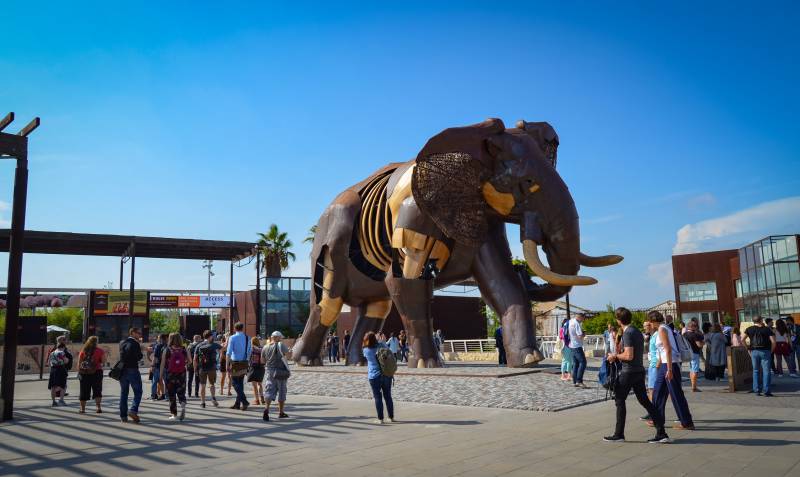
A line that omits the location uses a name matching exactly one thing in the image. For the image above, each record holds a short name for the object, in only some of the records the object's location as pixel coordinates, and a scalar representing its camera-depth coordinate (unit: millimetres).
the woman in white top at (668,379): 7625
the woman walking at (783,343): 14562
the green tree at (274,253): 45375
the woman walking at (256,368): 11570
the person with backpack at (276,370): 9898
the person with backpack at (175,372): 10242
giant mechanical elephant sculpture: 13688
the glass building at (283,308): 43375
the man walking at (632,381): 6992
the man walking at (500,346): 19167
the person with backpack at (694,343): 12342
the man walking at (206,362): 11977
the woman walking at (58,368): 12953
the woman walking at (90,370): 11242
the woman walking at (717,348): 13961
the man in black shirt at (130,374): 10066
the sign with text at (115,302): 37344
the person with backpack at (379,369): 8945
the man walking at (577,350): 12109
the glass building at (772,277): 35156
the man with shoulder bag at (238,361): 11242
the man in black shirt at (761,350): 11117
